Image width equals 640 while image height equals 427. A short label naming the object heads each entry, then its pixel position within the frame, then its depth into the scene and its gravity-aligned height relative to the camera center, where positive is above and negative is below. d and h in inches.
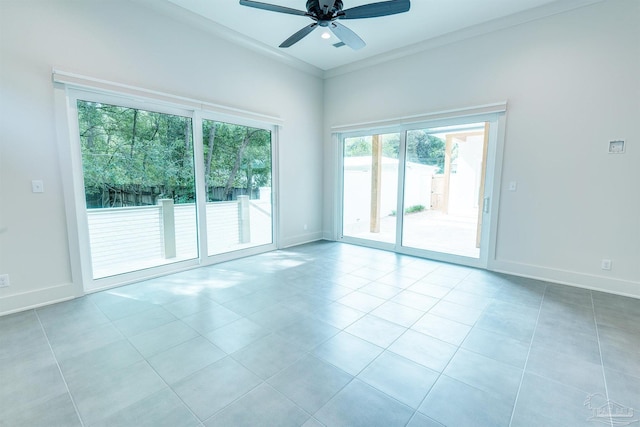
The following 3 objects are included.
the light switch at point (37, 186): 107.7 -2.5
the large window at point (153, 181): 119.6 -0.7
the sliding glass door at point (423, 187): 163.0 -4.7
